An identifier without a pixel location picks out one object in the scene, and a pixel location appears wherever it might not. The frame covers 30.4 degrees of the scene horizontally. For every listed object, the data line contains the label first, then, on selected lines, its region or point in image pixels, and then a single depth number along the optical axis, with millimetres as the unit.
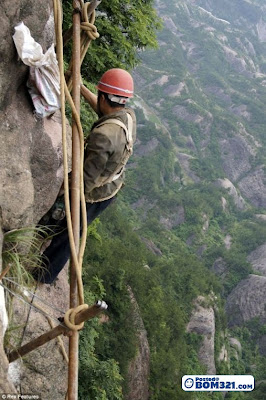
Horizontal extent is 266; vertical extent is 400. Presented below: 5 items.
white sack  3680
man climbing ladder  3908
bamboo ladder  2816
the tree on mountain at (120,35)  8758
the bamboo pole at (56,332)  2663
